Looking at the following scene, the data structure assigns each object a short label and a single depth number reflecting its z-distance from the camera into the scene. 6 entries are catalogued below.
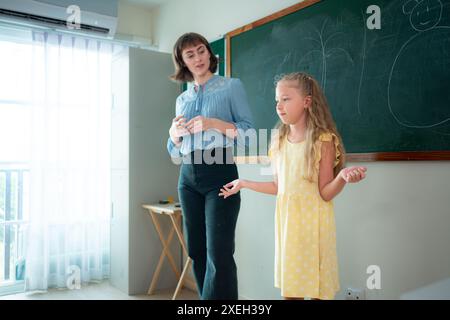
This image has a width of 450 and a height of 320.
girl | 1.54
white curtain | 3.16
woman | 1.63
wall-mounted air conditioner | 2.96
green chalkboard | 1.71
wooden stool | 2.87
